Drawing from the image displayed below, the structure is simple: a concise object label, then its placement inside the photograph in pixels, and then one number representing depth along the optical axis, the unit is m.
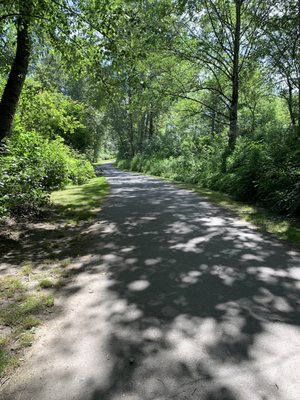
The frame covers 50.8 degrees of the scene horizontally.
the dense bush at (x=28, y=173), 5.23
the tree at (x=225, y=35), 14.80
